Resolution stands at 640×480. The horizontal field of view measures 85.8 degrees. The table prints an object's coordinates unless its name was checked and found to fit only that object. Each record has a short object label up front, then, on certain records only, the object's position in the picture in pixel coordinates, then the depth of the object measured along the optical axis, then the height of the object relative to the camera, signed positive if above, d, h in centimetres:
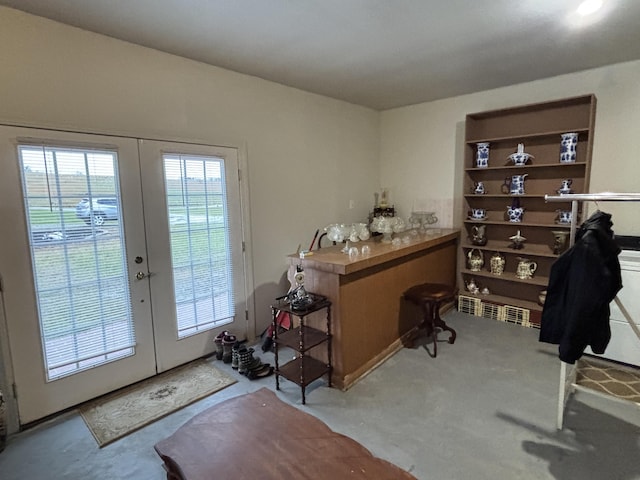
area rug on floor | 228 -148
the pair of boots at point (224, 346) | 309 -132
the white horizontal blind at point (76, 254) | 224 -37
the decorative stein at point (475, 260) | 415 -80
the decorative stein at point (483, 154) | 393 +44
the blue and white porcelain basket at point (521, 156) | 371 +39
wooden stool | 311 -95
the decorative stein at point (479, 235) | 411 -50
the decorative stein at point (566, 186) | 349 +6
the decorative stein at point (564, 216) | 349 -25
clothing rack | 189 -76
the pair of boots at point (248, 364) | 287 -141
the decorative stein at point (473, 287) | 422 -115
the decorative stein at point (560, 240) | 354 -50
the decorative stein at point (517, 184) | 375 +9
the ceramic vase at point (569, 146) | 336 +45
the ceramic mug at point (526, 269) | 379 -84
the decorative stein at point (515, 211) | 383 -21
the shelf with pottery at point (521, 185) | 352 +8
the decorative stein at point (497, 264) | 401 -82
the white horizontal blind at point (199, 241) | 289 -37
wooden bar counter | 262 -84
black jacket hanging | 172 -52
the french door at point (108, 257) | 221 -43
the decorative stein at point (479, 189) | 404 +5
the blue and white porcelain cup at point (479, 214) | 405 -24
